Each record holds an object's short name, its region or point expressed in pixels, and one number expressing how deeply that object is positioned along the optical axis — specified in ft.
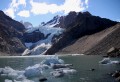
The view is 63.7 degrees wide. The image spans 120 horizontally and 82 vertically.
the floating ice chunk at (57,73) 67.00
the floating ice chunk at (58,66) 83.87
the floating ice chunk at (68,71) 72.85
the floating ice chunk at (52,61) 90.06
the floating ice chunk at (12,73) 65.37
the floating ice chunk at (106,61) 98.75
